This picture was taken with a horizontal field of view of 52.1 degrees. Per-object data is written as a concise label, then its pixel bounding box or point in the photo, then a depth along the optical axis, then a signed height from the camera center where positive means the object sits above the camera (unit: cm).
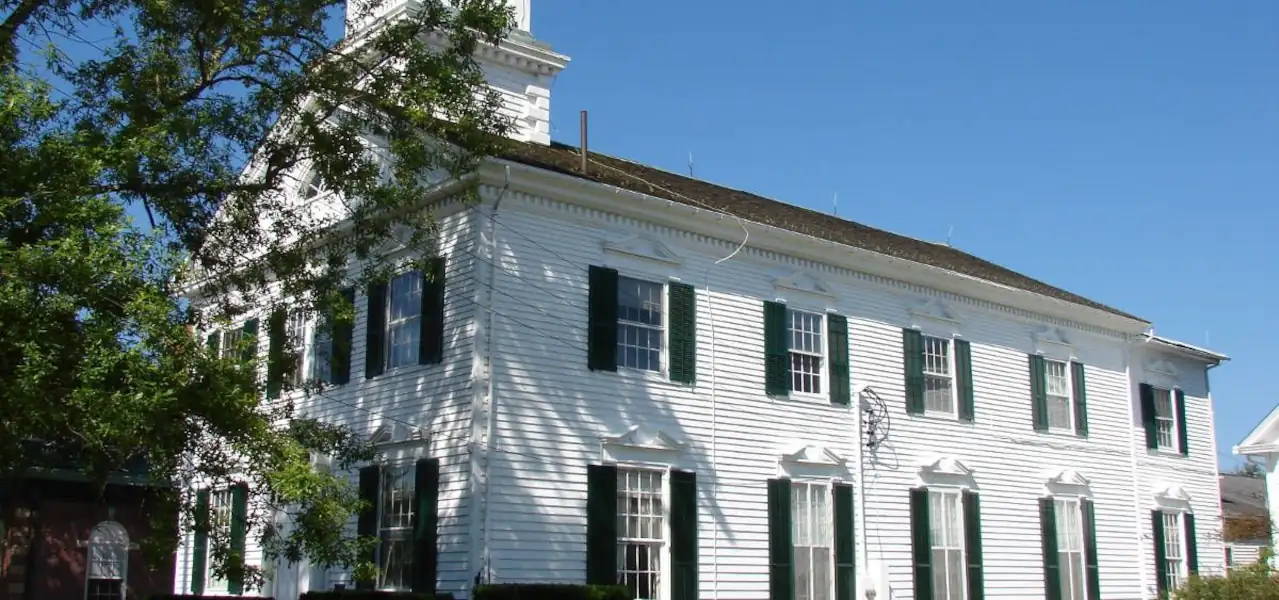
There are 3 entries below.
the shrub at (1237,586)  1964 -10
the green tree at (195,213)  1285 +436
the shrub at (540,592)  1604 -16
